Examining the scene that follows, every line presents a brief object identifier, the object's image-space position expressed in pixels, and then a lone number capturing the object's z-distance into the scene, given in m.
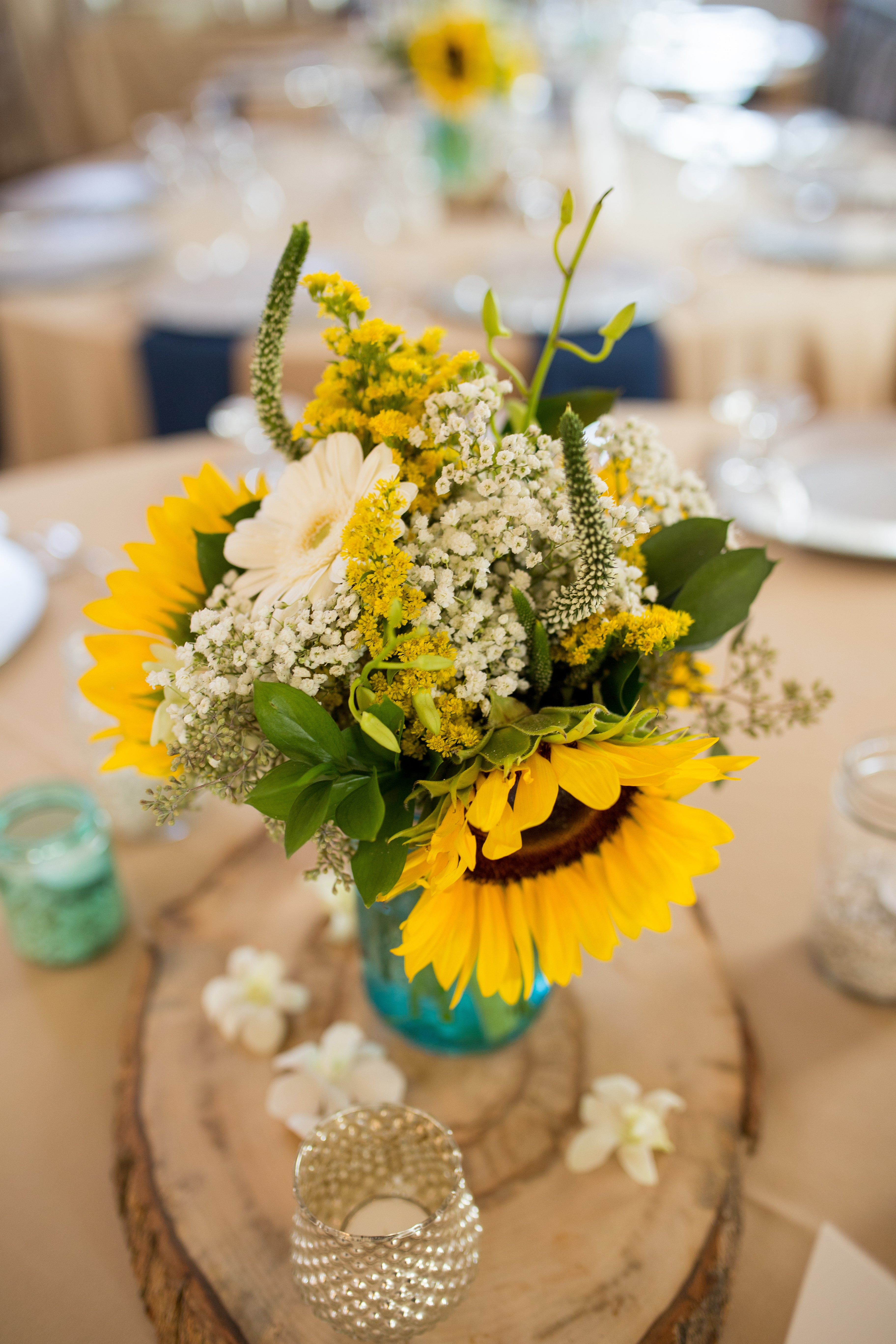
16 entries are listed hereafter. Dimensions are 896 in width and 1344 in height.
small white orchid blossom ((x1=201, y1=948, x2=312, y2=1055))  0.72
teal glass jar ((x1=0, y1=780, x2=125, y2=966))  0.75
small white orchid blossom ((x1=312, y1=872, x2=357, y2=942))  0.81
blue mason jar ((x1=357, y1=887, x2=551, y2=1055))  0.66
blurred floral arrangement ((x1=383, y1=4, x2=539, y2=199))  1.90
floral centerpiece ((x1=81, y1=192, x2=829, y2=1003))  0.47
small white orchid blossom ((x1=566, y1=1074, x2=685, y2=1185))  0.65
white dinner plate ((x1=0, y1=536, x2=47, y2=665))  1.12
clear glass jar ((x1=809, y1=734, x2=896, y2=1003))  0.74
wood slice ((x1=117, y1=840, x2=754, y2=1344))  0.58
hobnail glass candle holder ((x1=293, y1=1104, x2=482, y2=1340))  0.48
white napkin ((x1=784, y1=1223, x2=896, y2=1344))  0.59
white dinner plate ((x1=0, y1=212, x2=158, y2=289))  1.80
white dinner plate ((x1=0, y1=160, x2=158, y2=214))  2.17
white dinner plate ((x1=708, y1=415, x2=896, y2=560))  1.18
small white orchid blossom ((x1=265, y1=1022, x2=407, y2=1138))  0.67
